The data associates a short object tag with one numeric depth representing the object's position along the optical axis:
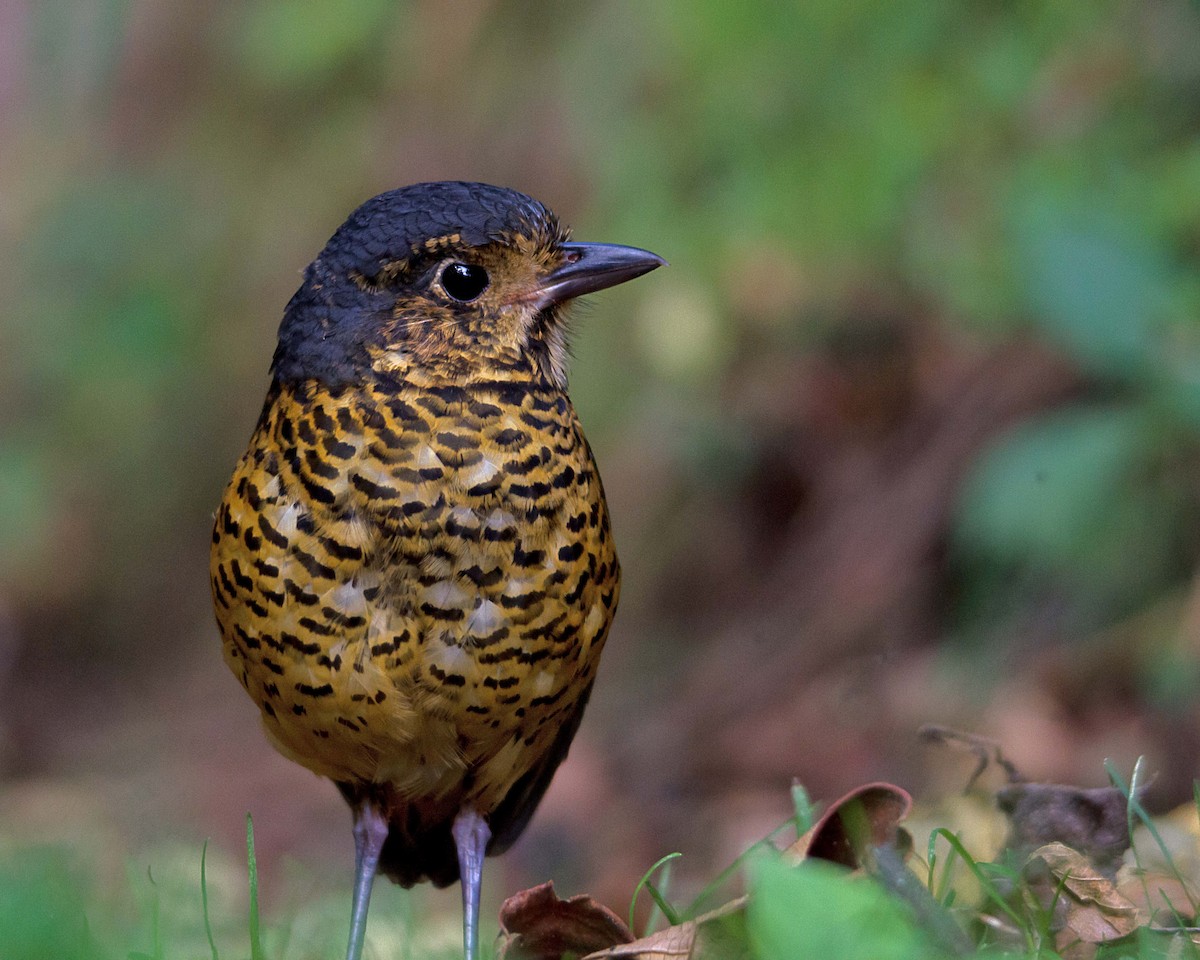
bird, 6.26
